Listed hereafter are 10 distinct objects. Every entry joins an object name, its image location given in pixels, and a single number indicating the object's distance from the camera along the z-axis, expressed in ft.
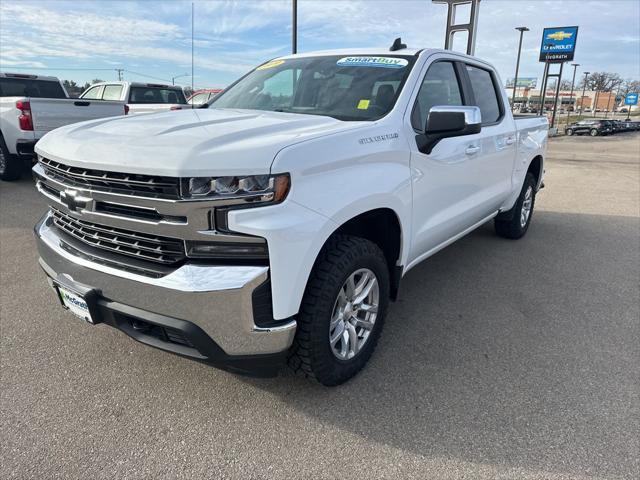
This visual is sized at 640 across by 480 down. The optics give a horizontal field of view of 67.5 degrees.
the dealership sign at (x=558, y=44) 133.69
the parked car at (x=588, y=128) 134.31
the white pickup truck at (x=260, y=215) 6.64
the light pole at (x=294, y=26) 37.45
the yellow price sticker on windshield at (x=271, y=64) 13.09
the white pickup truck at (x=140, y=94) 38.09
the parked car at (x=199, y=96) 51.60
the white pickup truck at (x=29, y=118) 25.35
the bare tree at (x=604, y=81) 339.57
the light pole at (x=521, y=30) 125.59
